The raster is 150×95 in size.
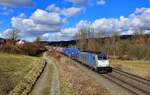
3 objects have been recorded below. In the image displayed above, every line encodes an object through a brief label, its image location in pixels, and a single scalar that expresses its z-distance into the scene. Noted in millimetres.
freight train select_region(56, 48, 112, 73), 22530
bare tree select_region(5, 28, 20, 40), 80254
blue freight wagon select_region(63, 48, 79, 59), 38479
